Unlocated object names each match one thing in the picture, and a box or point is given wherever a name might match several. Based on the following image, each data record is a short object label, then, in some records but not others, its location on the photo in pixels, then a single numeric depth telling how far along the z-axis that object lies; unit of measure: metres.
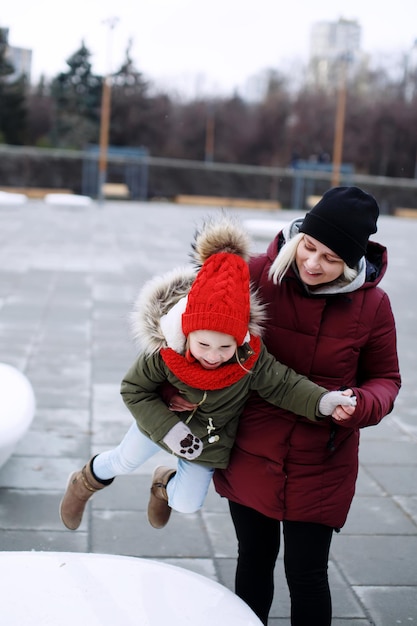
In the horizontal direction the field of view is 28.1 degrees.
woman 2.31
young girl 2.24
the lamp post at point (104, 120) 26.95
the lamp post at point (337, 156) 33.78
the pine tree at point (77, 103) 22.27
